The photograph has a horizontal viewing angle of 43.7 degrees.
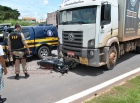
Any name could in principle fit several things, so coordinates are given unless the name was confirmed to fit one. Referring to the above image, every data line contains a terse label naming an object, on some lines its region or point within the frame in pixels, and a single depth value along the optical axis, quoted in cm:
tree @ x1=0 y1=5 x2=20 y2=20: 4471
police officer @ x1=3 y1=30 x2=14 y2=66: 760
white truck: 609
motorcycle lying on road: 688
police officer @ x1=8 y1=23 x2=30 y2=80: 576
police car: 856
